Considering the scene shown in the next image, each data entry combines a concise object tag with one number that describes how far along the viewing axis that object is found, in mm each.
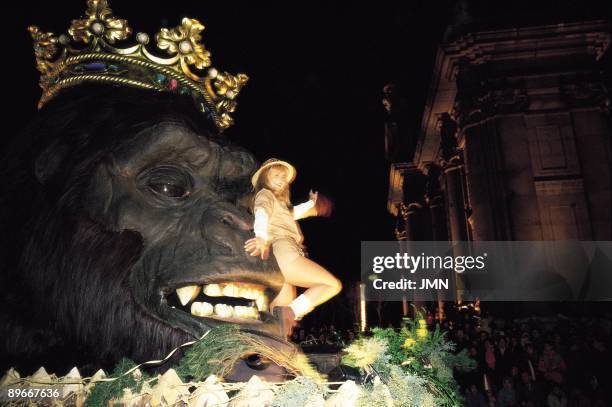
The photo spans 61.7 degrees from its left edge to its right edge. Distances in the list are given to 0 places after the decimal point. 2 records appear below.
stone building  18438
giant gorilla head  2680
